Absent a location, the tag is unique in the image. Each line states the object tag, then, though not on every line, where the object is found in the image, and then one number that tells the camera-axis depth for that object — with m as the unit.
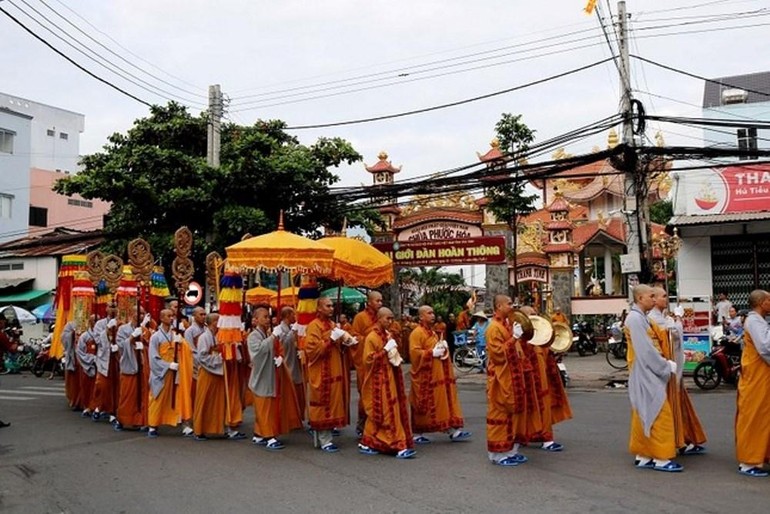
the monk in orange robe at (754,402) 6.78
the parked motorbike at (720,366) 13.65
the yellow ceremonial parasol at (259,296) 16.99
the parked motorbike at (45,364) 21.50
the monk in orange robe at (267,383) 8.98
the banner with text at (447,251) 21.08
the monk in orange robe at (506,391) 7.49
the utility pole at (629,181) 14.71
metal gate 19.36
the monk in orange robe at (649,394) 7.03
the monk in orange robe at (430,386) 8.84
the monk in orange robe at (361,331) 9.10
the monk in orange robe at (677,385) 7.30
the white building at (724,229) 19.05
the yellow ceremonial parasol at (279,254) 9.32
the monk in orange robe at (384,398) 8.06
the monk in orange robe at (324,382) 8.57
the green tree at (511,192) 19.39
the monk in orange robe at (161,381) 10.19
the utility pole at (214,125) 18.73
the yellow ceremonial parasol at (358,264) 10.47
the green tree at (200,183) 18.72
